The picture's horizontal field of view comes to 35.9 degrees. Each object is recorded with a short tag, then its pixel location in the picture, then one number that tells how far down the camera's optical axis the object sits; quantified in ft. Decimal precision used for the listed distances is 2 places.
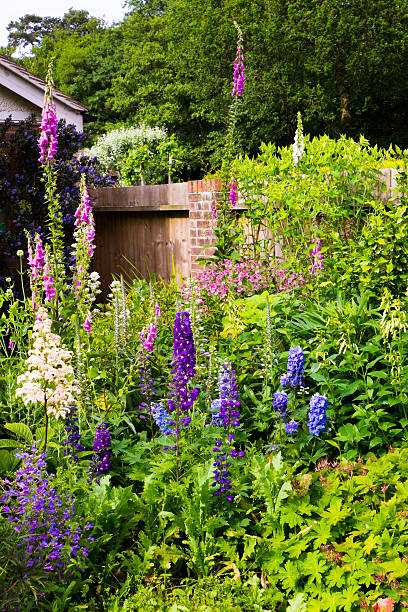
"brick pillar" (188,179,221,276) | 19.19
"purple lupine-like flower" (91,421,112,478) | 9.10
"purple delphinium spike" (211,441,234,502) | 8.28
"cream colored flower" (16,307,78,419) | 7.48
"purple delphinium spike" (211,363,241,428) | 8.83
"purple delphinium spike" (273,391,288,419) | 8.99
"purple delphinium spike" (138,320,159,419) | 10.36
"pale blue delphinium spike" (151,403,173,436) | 9.08
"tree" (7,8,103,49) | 163.53
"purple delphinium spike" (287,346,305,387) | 9.18
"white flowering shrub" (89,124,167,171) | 56.34
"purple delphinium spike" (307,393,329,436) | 8.70
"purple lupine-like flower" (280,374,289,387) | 9.49
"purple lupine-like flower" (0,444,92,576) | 6.83
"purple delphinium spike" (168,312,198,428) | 8.29
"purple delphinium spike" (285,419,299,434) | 8.96
